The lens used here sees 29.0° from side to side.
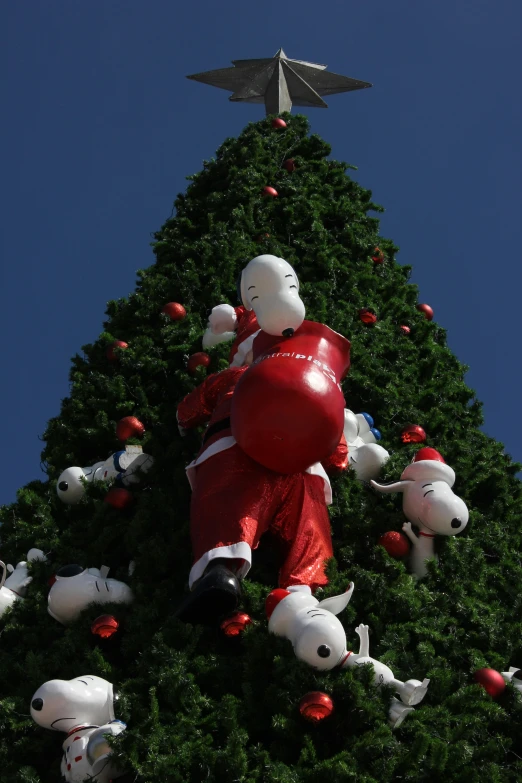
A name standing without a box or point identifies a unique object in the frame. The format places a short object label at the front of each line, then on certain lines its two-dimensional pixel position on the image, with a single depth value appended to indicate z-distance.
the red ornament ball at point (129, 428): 5.08
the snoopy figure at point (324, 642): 3.39
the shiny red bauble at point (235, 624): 3.67
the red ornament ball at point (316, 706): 3.27
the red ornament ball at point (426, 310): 7.38
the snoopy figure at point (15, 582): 4.26
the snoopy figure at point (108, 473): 4.83
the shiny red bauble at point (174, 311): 5.99
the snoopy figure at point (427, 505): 4.28
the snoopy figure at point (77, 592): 3.96
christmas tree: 3.26
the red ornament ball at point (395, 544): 4.30
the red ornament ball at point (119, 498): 4.60
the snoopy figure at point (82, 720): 3.19
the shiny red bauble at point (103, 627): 3.78
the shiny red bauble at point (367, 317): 6.23
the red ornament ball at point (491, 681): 3.63
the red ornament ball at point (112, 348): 5.77
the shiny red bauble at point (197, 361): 5.37
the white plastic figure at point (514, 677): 3.73
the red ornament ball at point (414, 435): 5.23
